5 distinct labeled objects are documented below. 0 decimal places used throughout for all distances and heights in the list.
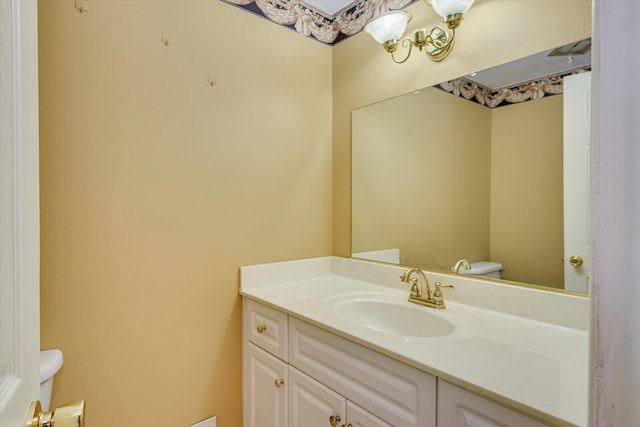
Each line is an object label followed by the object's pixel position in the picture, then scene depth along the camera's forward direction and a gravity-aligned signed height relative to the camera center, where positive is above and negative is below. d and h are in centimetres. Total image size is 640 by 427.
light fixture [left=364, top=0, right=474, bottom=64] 124 +78
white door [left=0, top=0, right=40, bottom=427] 36 +0
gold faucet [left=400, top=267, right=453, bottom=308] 129 -35
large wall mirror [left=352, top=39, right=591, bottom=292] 108 +16
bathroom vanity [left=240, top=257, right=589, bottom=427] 74 -40
